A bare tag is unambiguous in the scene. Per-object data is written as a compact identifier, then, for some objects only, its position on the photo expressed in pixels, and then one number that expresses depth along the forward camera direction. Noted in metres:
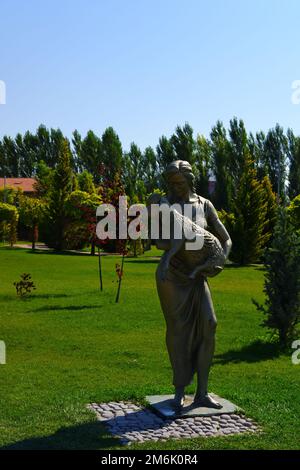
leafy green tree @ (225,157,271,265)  30.34
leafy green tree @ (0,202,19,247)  36.16
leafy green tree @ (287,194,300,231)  23.52
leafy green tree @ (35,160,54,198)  50.50
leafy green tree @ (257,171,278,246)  32.69
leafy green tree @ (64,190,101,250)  35.03
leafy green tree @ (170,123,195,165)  49.88
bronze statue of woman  6.20
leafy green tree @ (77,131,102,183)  56.28
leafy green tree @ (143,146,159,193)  56.56
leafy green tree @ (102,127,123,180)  55.28
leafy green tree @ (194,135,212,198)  47.50
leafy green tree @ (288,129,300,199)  48.78
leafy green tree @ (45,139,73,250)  38.25
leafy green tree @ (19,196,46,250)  38.47
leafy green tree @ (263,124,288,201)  49.19
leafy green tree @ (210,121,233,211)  46.38
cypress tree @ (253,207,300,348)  11.06
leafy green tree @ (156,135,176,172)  51.88
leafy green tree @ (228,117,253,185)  48.19
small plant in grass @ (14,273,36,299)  17.39
